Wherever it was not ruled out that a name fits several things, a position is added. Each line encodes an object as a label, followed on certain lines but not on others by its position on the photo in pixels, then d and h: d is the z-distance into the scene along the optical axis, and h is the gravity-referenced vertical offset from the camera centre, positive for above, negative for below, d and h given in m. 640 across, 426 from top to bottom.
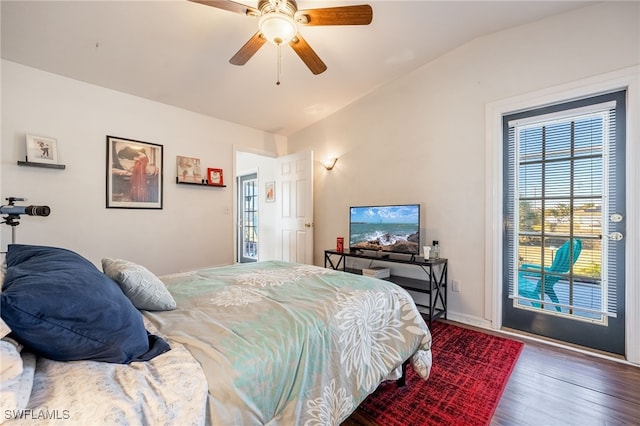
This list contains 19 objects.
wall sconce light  4.17 +0.76
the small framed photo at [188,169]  3.59 +0.57
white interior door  4.21 +0.10
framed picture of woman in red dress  3.05 +0.44
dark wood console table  2.80 -0.77
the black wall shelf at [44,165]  2.49 +0.44
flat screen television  3.04 -0.18
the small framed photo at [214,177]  3.88 +0.51
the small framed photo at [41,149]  2.54 +0.58
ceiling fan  1.80 +1.32
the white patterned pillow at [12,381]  0.59 -0.38
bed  0.71 -0.48
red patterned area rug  1.54 -1.13
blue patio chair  2.46 -0.56
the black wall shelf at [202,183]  3.60 +0.39
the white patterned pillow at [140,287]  1.27 -0.35
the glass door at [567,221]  2.26 -0.07
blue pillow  0.71 -0.29
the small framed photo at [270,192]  5.23 +0.40
